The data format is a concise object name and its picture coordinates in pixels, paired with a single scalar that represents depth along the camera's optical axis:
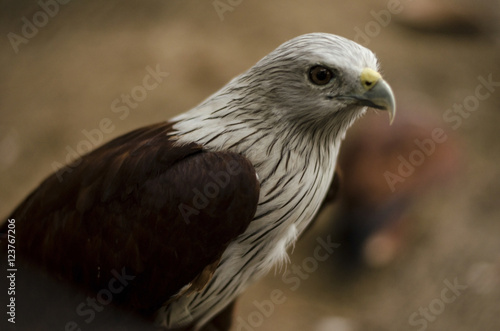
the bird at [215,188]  5.06
